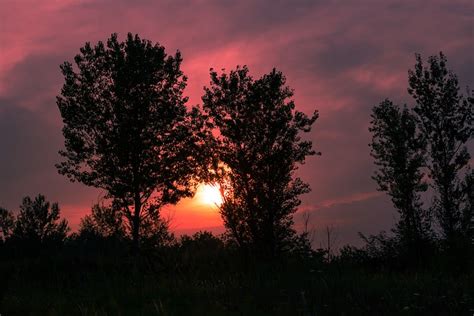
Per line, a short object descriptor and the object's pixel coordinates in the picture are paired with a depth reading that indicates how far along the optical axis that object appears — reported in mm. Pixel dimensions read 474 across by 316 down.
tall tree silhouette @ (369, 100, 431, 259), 37906
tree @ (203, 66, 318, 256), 32969
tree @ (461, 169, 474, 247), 35188
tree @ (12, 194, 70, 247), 64938
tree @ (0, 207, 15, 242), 66500
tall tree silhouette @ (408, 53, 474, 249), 36062
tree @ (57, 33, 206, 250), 38156
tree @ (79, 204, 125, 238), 37656
